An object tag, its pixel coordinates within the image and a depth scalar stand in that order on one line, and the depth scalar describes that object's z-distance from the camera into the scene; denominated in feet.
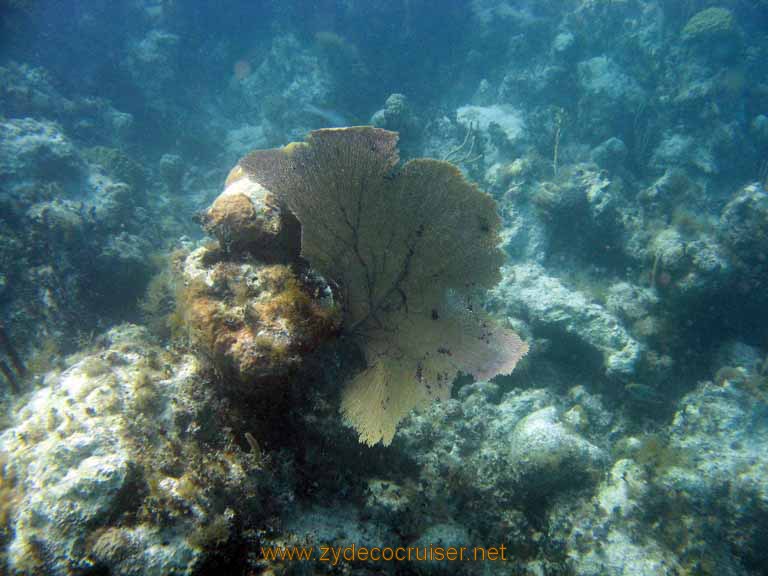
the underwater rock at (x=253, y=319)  8.27
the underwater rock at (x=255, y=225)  10.36
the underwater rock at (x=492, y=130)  35.99
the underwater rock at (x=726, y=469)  12.92
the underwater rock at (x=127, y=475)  6.91
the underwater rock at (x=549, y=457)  13.16
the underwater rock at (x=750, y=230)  20.12
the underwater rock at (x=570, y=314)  18.76
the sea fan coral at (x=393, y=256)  9.89
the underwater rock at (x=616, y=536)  11.92
